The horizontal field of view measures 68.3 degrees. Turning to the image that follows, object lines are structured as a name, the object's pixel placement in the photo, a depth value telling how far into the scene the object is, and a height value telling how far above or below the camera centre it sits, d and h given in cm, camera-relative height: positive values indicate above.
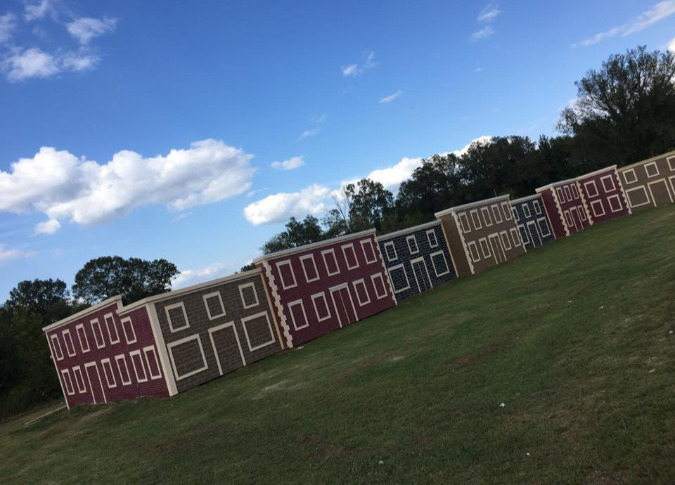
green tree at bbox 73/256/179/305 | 9944 +1008
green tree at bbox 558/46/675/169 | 8319 +1091
